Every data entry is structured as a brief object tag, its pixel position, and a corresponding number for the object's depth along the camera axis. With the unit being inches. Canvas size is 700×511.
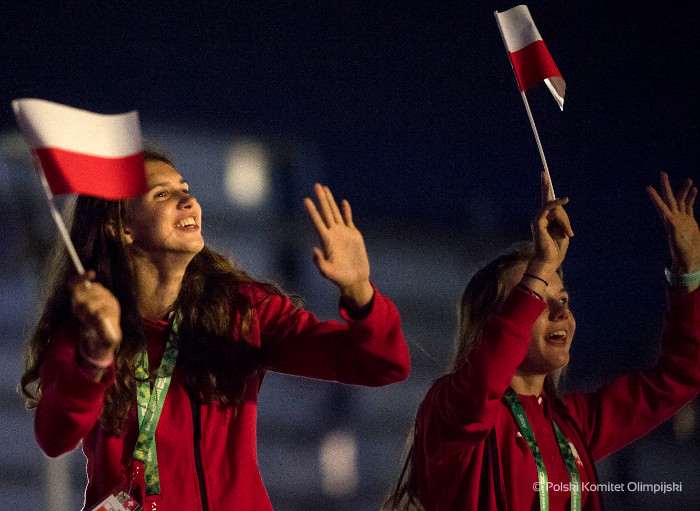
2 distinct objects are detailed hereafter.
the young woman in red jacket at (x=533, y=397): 314.0
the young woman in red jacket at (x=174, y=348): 306.1
